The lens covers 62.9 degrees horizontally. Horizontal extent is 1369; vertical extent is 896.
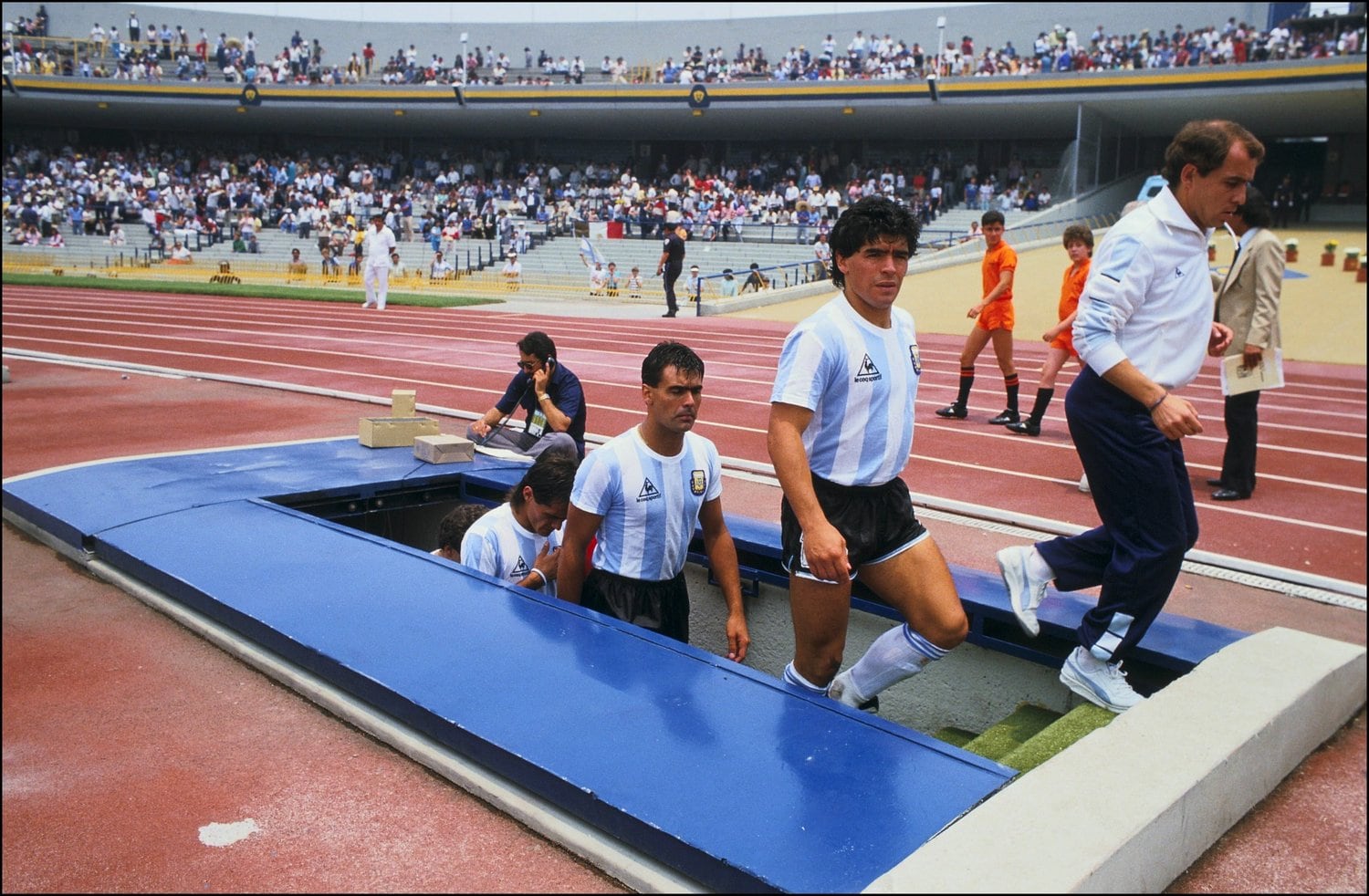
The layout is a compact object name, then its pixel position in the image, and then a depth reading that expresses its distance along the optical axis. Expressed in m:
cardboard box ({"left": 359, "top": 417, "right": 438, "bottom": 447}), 6.59
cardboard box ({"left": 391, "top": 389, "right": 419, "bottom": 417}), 7.02
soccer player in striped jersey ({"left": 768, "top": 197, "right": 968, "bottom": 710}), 2.90
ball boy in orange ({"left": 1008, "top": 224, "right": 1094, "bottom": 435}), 7.84
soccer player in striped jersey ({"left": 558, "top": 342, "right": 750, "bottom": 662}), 3.67
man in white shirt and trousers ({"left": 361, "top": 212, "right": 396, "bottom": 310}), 18.08
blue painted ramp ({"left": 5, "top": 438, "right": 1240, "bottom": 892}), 2.41
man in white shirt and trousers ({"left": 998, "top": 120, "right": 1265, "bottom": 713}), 3.01
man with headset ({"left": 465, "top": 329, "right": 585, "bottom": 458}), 5.98
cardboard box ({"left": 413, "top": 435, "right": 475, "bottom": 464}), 6.16
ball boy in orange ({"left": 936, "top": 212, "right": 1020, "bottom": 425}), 8.85
